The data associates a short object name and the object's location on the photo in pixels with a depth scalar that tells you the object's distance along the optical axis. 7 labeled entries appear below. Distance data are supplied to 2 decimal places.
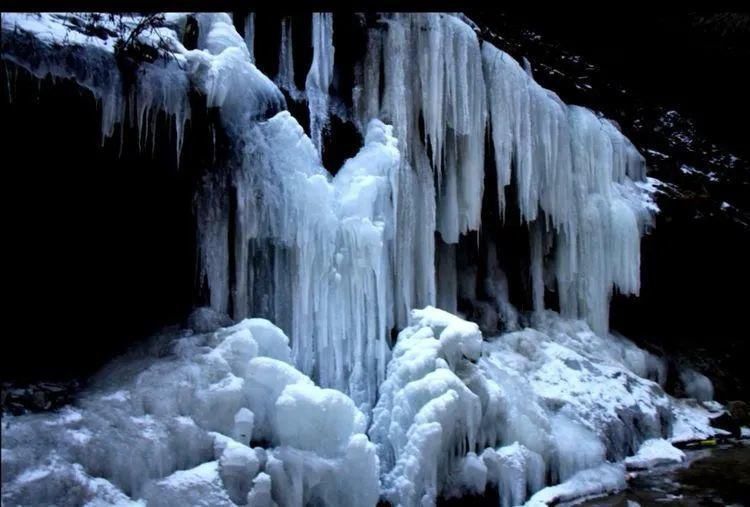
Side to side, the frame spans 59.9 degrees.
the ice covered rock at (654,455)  8.52
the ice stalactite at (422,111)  8.74
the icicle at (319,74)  8.16
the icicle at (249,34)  7.76
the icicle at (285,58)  8.13
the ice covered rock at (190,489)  4.79
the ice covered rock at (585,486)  7.12
